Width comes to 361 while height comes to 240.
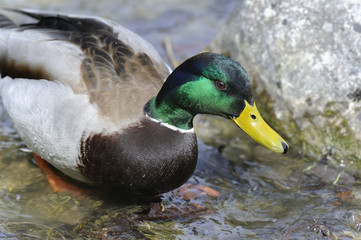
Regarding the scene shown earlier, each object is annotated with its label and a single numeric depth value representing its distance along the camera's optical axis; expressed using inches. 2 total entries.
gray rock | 388.2
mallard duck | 305.3
